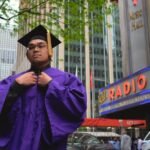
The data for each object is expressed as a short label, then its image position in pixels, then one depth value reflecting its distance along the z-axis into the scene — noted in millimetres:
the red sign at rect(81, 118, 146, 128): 32344
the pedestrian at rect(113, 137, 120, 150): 22156
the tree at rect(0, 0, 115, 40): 10852
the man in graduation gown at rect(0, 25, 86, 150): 2875
